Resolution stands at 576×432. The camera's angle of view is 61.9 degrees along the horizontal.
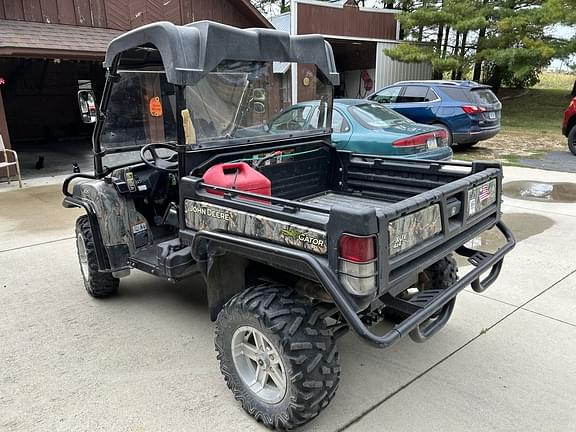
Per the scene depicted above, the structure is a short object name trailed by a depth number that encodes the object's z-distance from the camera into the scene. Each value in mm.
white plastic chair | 8883
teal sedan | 6883
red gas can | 2959
